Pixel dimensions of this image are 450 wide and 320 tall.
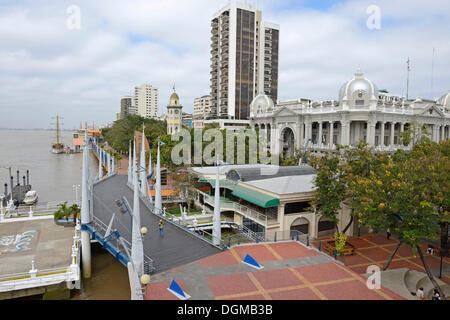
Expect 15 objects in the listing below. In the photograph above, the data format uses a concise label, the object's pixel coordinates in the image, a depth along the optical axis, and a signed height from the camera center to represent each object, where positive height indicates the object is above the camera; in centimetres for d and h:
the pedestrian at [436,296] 1723 -857
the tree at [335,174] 2494 -291
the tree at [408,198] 1761 -340
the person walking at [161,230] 2186 -640
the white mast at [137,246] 1539 -534
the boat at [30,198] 4344 -849
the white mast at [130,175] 4288 -518
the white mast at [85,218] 2108 -548
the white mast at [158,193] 2728 -488
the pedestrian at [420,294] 1784 -875
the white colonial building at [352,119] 5697 +402
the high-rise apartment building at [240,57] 9731 +2608
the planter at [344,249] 2450 -870
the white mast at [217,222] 1995 -534
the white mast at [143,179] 3325 -451
